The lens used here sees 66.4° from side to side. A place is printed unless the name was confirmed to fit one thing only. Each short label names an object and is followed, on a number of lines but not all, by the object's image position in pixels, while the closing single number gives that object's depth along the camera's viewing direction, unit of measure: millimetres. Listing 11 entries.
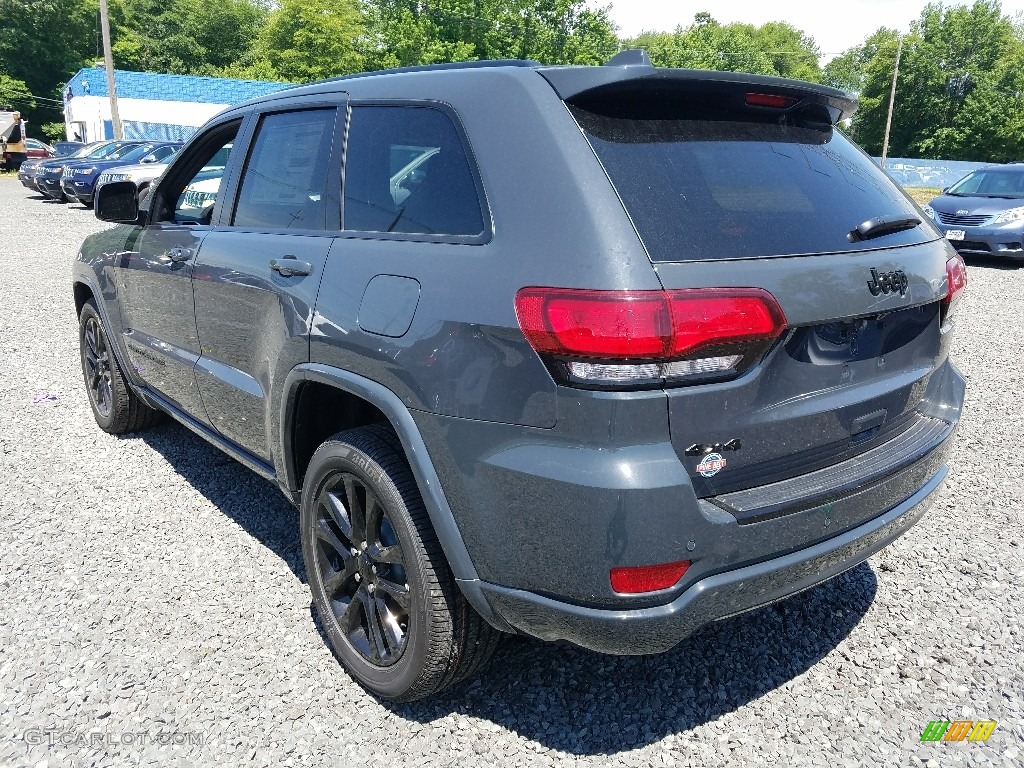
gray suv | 1800
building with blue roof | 36125
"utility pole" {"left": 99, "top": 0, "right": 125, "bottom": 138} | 28438
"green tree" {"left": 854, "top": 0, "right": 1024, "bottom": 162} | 56219
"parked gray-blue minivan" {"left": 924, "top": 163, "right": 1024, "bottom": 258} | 11562
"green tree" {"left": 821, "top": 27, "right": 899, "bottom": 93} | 78138
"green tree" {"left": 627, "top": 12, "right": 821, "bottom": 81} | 72938
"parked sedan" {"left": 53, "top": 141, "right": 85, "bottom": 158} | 27762
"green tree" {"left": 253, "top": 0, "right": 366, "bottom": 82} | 52875
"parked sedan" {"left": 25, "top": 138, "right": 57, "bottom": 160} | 27672
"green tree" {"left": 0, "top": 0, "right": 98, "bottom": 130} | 51219
